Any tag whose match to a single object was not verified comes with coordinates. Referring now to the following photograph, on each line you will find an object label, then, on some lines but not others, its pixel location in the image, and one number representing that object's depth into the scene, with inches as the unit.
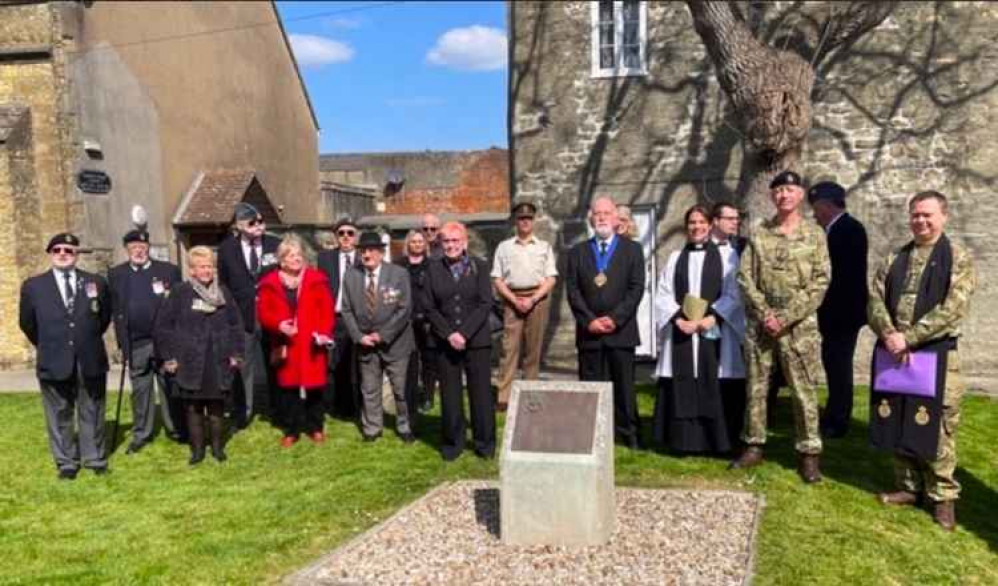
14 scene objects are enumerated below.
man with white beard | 273.4
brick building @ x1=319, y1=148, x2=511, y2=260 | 1401.3
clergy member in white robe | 258.8
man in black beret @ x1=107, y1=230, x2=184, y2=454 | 299.1
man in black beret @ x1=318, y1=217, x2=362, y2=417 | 327.3
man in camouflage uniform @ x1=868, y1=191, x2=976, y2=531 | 209.2
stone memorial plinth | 197.2
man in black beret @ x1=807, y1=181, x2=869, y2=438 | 281.1
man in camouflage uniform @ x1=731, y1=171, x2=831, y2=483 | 233.6
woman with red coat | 292.5
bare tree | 301.6
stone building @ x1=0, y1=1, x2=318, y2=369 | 535.5
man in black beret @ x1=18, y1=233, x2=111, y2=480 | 265.4
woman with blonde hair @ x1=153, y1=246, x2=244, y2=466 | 278.4
